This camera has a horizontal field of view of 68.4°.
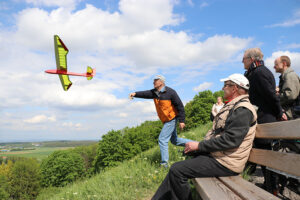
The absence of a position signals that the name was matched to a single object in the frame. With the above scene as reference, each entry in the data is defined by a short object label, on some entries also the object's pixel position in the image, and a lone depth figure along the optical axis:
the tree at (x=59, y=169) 39.69
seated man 2.51
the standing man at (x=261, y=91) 3.35
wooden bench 2.05
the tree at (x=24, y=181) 42.84
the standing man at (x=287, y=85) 3.88
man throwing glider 5.17
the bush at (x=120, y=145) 33.31
